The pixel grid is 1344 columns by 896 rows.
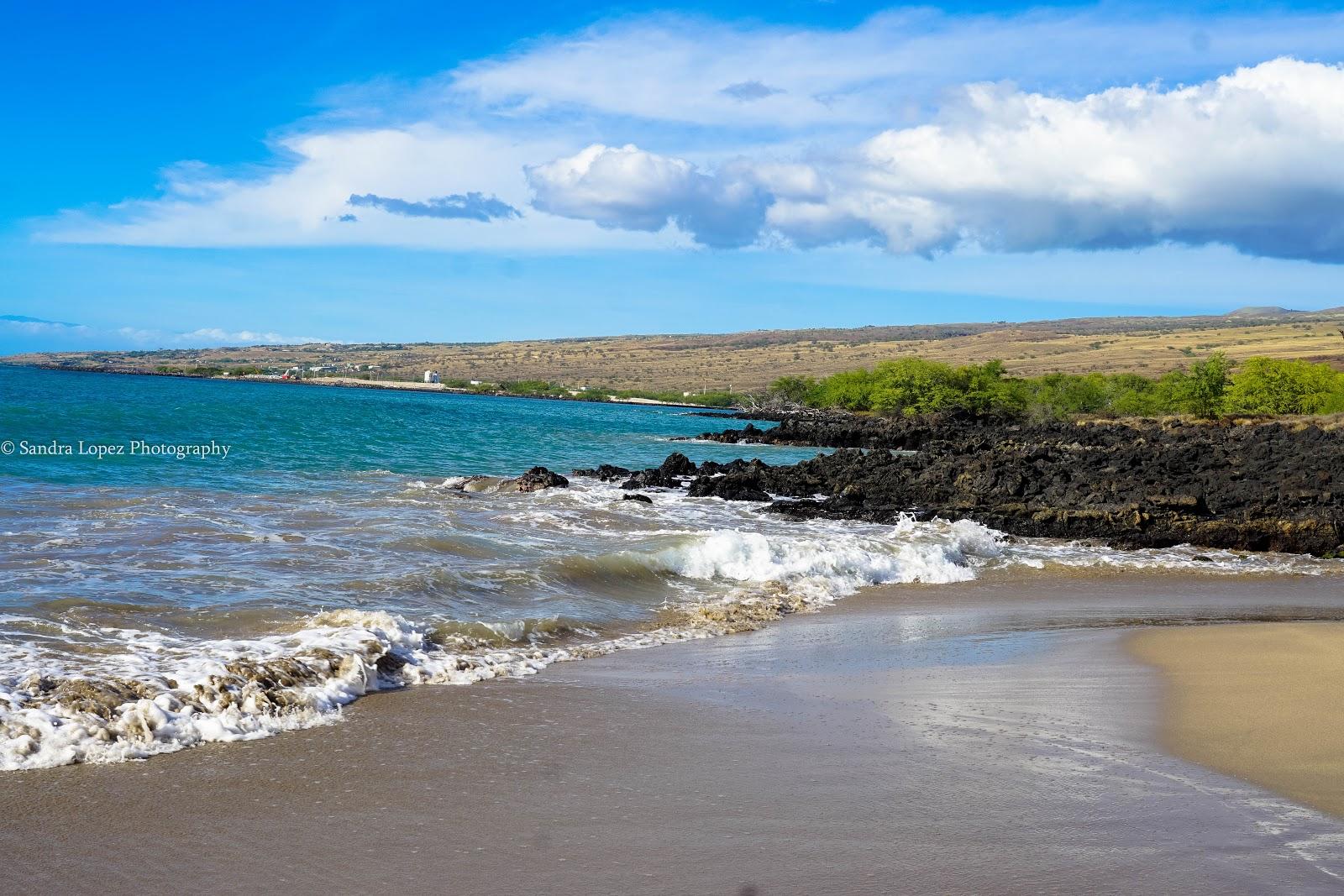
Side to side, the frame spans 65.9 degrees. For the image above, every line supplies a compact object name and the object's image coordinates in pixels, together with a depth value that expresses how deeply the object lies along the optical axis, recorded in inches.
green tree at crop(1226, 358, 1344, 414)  2775.6
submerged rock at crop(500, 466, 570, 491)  1033.8
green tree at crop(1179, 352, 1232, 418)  2921.5
